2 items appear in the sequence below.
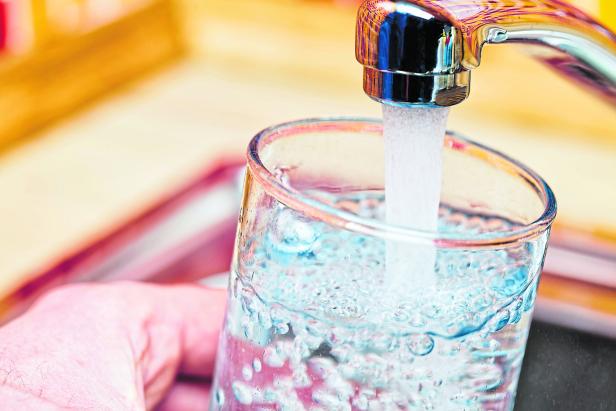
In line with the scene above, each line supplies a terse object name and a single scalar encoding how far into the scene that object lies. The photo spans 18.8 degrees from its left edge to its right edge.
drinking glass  0.42
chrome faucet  0.41
